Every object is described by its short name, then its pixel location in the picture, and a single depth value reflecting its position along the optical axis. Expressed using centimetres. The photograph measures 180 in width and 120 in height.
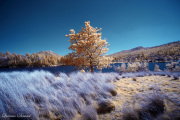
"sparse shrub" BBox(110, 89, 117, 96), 378
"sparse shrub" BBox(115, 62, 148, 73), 2222
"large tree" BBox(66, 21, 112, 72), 898
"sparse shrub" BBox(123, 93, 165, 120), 203
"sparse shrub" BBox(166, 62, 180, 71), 2114
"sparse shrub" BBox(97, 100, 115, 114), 251
